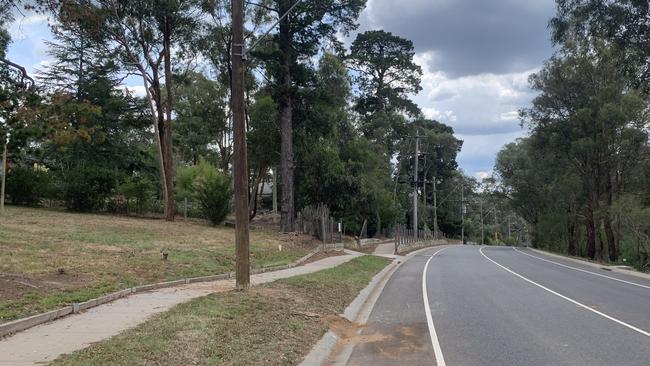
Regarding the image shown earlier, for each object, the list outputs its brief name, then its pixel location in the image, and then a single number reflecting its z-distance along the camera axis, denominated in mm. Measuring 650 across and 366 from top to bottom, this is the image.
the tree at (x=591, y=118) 39781
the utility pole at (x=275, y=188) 56844
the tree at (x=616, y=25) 19875
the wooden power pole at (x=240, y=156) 12836
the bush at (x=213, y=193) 35219
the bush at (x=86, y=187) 32844
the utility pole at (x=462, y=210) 101712
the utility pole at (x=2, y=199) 26219
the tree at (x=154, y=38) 32406
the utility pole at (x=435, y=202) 85812
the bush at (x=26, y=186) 32125
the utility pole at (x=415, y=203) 54944
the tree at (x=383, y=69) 69875
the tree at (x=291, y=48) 35312
